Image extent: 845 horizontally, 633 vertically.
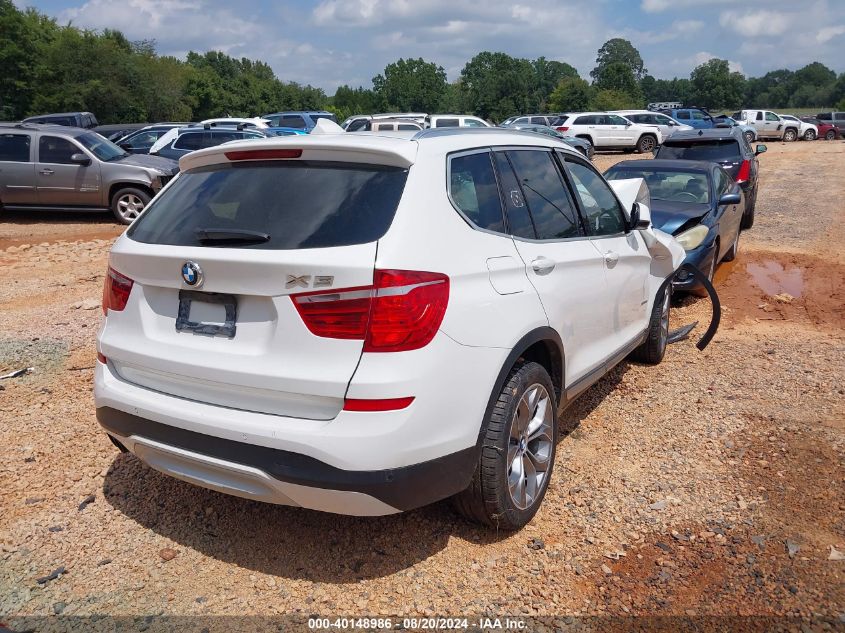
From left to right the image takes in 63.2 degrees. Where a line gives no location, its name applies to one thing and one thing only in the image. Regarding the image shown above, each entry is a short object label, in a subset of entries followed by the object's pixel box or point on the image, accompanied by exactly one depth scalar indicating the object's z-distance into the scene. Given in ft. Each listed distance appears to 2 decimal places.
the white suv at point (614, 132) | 96.89
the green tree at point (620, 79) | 324.80
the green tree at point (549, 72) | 464.65
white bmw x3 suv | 8.38
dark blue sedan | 25.14
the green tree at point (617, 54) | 446.19
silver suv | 41.75
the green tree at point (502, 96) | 299.38
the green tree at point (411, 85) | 384.27
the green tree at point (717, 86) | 378.32
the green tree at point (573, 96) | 254.88
